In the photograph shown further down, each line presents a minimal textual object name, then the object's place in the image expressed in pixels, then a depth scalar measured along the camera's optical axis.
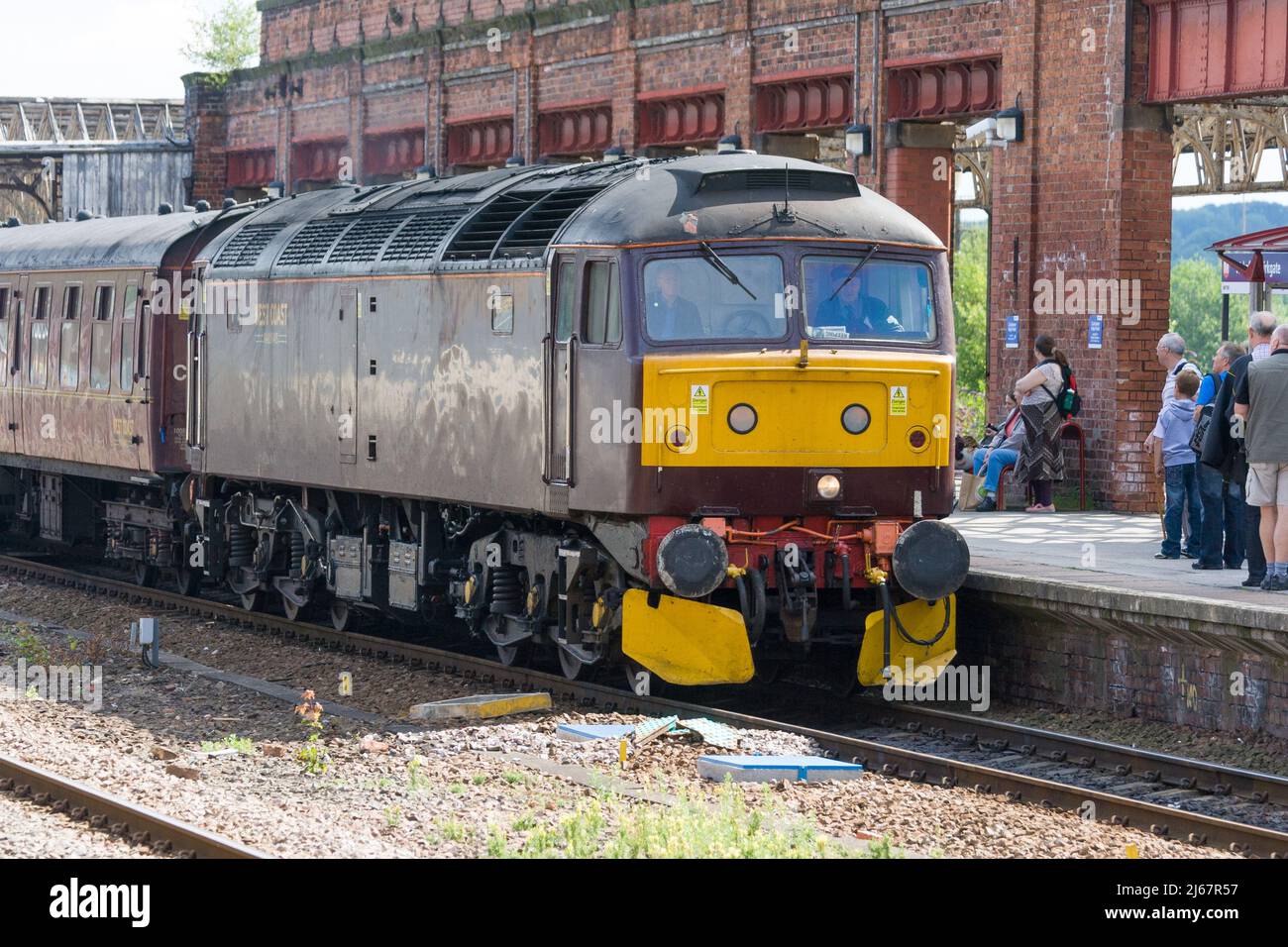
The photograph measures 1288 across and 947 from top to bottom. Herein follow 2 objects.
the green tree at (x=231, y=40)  45.66
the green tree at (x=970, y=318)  73.50
